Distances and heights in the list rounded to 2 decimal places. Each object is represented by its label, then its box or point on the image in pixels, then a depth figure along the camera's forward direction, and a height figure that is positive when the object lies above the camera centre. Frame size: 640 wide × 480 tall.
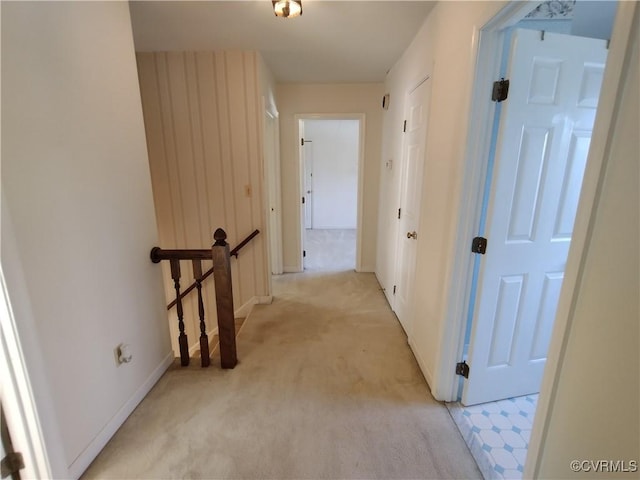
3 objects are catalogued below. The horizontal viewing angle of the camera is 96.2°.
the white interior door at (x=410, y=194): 2.04 -0.16
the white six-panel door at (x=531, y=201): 1.29 -0.12
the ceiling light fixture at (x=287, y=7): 1.63 +0.93
